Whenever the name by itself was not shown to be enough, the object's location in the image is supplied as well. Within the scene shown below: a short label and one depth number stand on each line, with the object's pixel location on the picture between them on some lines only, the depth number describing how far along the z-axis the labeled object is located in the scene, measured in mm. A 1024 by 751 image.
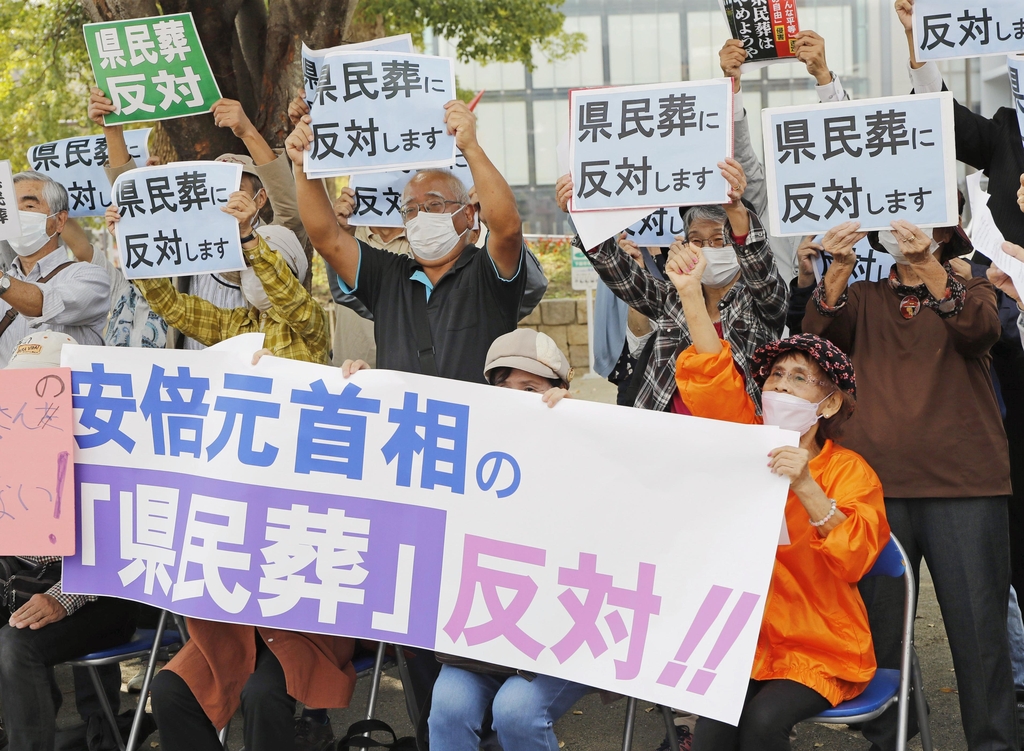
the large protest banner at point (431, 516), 2924
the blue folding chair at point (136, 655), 3617
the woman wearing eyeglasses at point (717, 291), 3645
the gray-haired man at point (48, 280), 4684
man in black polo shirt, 3752
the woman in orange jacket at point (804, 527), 2912
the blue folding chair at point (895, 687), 2973
